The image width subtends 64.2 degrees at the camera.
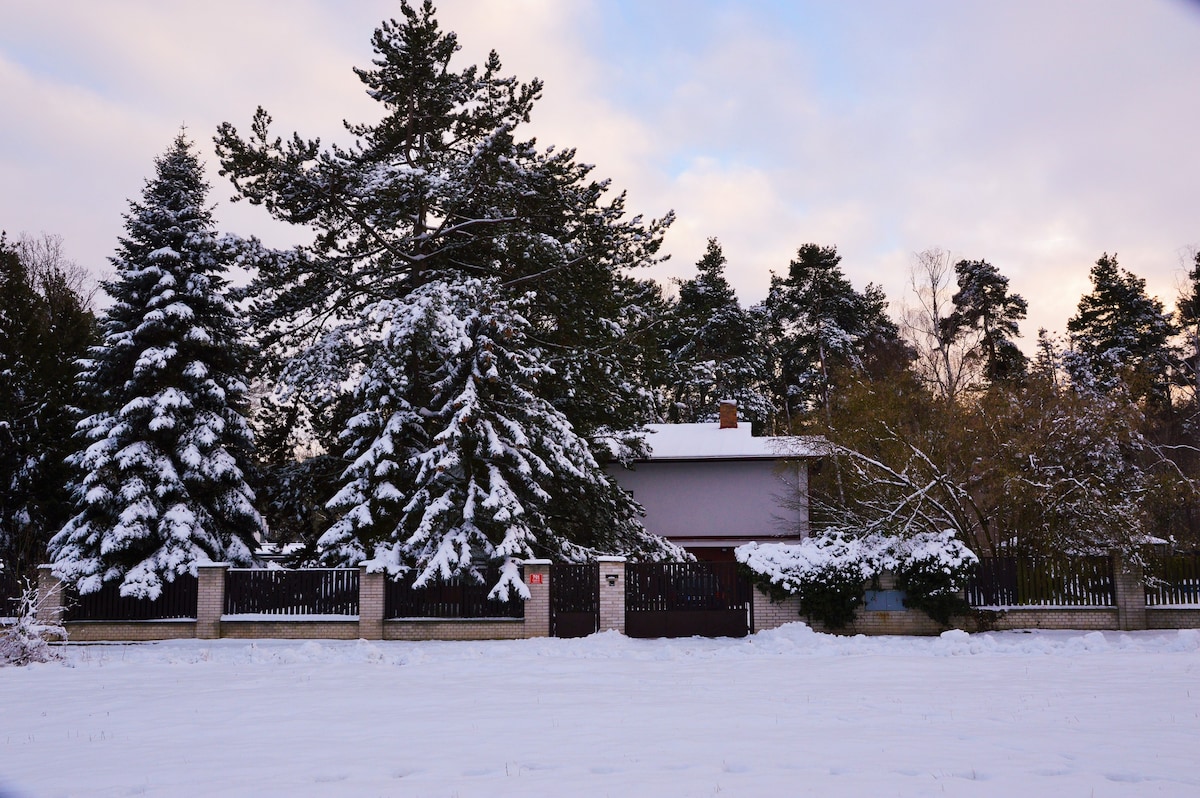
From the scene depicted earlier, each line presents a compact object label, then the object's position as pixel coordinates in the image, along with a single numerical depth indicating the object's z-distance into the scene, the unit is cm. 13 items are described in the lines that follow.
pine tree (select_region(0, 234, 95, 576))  2867
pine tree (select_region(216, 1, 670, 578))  2623
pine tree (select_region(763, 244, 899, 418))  5403
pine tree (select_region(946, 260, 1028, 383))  5041
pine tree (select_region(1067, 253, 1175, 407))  5141
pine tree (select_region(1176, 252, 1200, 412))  4438
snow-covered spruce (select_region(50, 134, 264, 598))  2483
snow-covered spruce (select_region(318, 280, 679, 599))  2366
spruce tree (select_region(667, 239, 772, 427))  5378
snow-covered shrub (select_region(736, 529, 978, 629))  2114
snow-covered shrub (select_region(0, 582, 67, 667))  1681
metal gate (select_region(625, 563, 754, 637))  2184
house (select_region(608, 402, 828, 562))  3716
